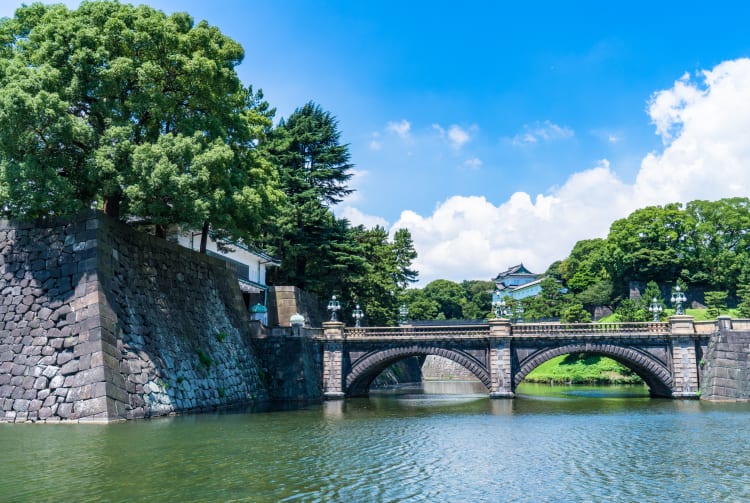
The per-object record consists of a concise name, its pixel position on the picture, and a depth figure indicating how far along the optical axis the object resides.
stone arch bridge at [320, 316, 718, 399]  39.72
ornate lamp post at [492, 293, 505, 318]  44.09
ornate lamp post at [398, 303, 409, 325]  57.69
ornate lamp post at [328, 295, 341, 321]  44.83
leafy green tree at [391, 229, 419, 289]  80.75
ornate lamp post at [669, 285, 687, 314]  40.61
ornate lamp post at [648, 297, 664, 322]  43.62
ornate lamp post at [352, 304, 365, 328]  49.06
